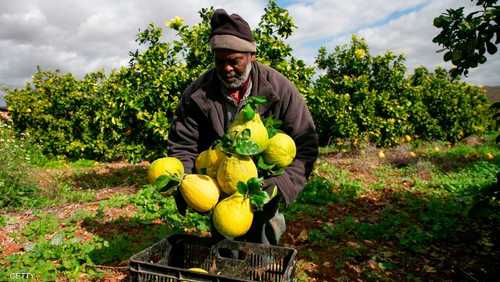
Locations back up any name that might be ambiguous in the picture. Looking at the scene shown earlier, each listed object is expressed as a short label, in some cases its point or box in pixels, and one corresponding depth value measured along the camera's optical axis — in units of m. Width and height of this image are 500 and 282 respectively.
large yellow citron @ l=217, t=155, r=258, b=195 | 1.59
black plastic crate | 1.73
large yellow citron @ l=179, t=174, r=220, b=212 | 1.64
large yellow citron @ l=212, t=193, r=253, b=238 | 1.58
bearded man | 2.26
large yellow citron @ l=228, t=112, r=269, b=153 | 1.65
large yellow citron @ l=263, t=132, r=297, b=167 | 1.75
